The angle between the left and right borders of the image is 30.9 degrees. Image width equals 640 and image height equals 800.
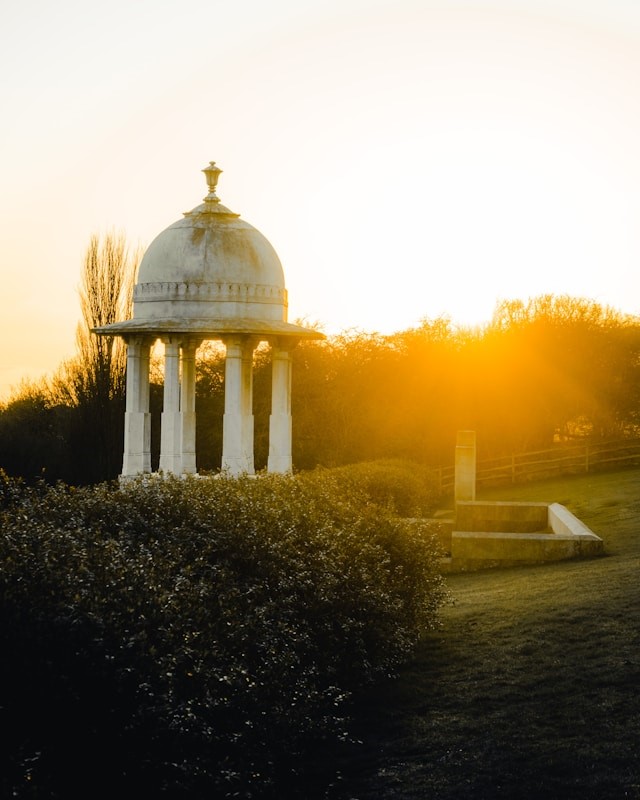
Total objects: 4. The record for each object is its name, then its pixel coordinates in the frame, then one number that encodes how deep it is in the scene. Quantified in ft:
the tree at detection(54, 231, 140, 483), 126.52
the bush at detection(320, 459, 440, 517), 95.04
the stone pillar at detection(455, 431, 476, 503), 101.24
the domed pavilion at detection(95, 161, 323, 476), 87.04
